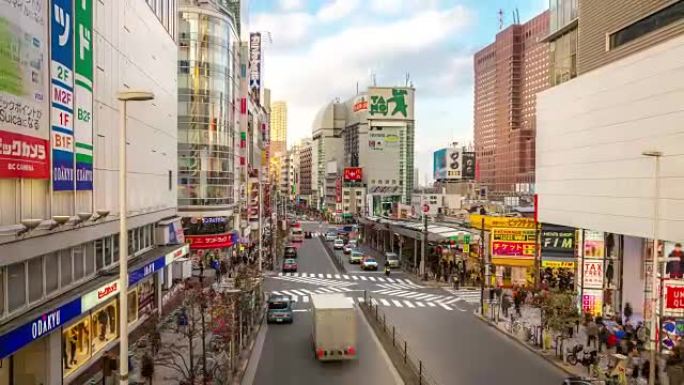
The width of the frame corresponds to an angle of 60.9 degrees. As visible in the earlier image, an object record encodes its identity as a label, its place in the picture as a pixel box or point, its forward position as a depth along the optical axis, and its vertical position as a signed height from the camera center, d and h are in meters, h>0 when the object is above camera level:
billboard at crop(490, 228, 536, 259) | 41.84 -4.32
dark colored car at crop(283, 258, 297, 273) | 58.28 -8.50
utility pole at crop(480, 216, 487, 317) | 36.06 -5.85
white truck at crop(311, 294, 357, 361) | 23.77 -6.17
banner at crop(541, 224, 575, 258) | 38.38 -3.83
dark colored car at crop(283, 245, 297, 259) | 68.44 -8.37
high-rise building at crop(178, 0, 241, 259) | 56.66 +5.26
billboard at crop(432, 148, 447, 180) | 102.81 +3.44
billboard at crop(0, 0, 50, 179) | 14.00 +2.34
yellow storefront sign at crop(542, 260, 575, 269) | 38.28 -5.36
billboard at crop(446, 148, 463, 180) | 100.69 +3.30
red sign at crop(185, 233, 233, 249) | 55.00 -5.69
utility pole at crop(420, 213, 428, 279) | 52.88 -6.71
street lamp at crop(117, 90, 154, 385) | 10.41 -0.99
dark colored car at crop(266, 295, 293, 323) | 32.72 -7.33
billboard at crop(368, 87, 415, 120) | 167.62 +22.78
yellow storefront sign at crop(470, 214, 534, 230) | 42.31 -2.94
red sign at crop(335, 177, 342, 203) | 158.09 -2.23
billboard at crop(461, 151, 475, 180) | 101.62 +3.22
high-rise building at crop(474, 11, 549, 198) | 160.25 +25.07
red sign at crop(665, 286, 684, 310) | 23.86 -4.59
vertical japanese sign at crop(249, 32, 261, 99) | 87.19 +18.86
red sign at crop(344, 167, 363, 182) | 159.62 +2.33
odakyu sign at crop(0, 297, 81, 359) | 13.62 -3.85
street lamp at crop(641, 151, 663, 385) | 18.72 -2.92
